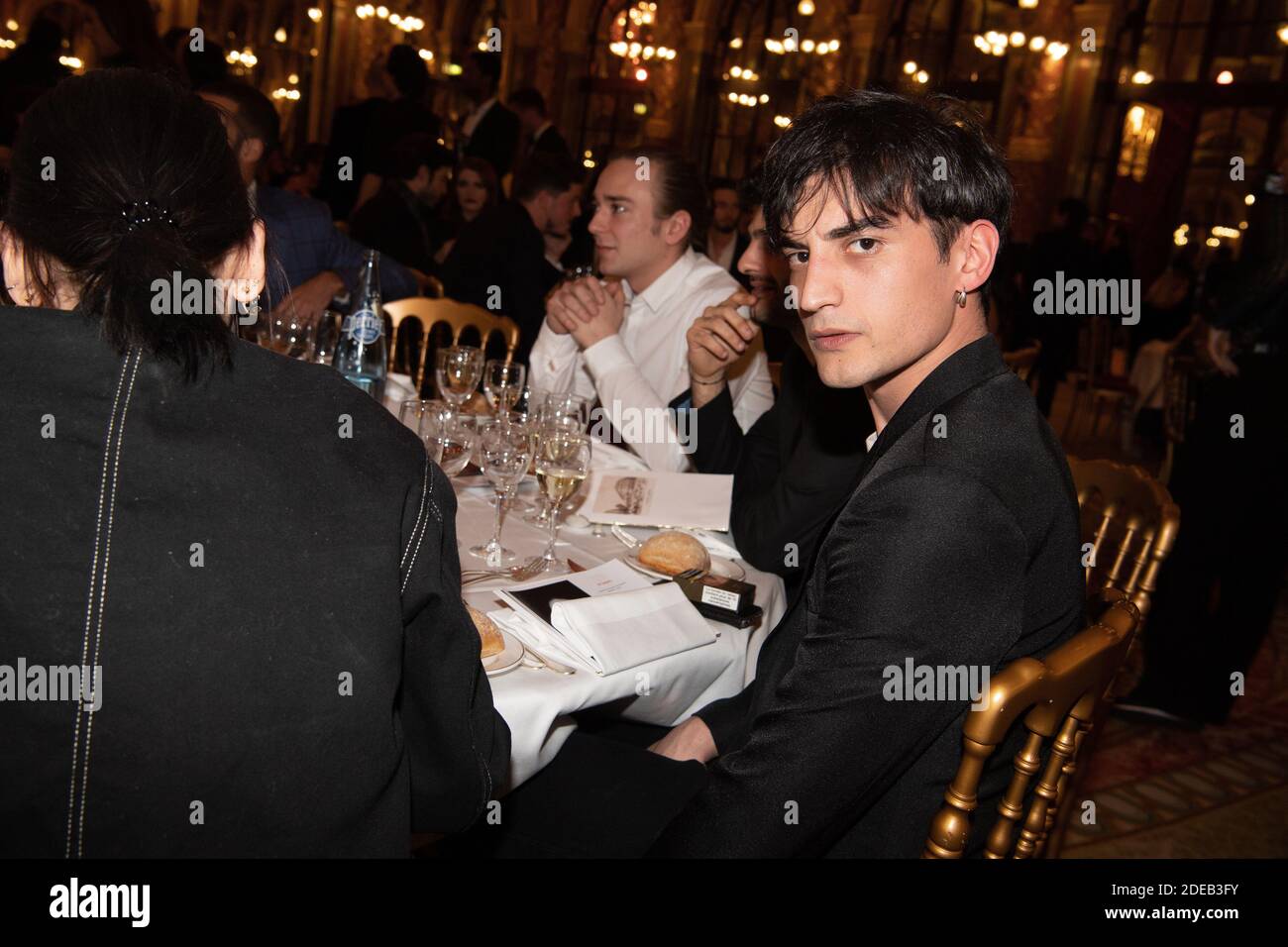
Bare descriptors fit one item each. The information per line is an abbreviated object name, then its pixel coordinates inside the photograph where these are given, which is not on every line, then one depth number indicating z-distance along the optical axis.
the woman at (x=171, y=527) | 0.85
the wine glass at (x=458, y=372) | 2.30
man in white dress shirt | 3.10
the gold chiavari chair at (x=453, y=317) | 3.54
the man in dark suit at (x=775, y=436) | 1.88
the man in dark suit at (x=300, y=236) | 3.35
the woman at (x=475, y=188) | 5.88
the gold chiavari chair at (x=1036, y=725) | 1.04
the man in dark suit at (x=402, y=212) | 5.12
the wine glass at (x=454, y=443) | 1.87
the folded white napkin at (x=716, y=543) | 1.96
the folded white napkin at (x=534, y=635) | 1.43
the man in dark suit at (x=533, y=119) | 6.74
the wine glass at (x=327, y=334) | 2.49
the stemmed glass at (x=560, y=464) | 1.75
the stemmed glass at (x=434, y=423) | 1.86
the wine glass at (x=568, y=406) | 2.04
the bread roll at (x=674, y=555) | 1.75
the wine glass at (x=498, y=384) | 2.41
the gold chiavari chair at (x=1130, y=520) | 1.91
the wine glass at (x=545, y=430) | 1.79
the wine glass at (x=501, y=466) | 1.71
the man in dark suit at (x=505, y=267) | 4.55
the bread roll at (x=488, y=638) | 1.36
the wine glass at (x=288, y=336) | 2.29
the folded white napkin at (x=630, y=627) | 1.44
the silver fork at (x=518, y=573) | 1.64
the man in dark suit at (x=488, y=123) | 6.53
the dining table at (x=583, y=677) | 1.34
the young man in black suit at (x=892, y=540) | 1.10
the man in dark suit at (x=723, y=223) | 7.50
